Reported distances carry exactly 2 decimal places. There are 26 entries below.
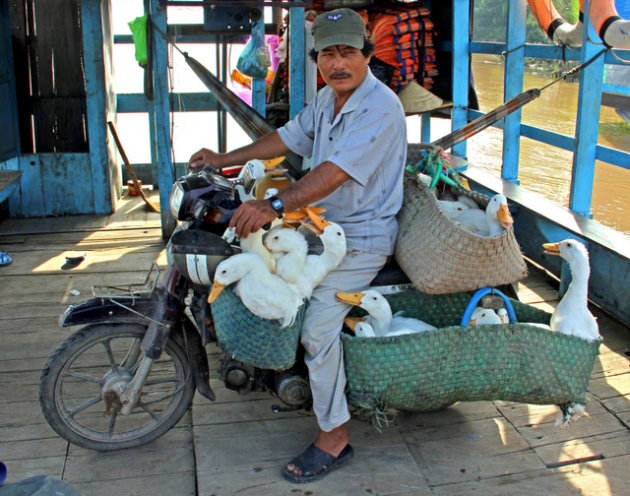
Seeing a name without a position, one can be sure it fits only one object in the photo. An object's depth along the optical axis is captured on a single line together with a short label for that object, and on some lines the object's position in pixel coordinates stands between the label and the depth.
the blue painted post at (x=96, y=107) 5.17
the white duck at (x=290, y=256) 2.34
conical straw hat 5.05
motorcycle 2.40
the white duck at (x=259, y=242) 2.32
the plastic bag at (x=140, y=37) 4.54
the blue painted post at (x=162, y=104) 4.40
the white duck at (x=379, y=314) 2.44
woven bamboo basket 2.36
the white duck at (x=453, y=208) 2.70
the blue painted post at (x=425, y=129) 5.91
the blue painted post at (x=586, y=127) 3.81
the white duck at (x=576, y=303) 2.44
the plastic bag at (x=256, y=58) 4.20
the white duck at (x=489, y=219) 2.42
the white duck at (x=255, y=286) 2.24
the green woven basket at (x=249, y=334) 2.31
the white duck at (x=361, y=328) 2.42
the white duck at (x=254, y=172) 2.52
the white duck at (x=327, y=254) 2.38
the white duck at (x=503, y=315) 2.49
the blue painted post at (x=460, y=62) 5.14
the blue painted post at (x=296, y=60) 4.39
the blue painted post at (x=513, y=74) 4.62
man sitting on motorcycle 2.37
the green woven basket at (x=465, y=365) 2.37
